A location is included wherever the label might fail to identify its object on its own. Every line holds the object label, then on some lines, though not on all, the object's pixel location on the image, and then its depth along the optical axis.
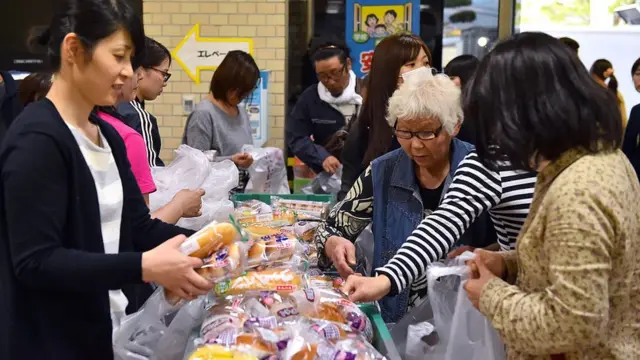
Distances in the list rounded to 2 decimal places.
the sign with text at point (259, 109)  5.71
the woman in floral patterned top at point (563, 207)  1.16
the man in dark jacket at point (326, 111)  4.82
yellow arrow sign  5.85
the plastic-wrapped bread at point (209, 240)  1.48
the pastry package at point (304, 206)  3.37
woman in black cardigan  1.33
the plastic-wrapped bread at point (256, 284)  1.73
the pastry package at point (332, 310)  1.73
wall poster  6.38
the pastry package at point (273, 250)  1.80
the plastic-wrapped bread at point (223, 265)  1.50
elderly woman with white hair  2.14
